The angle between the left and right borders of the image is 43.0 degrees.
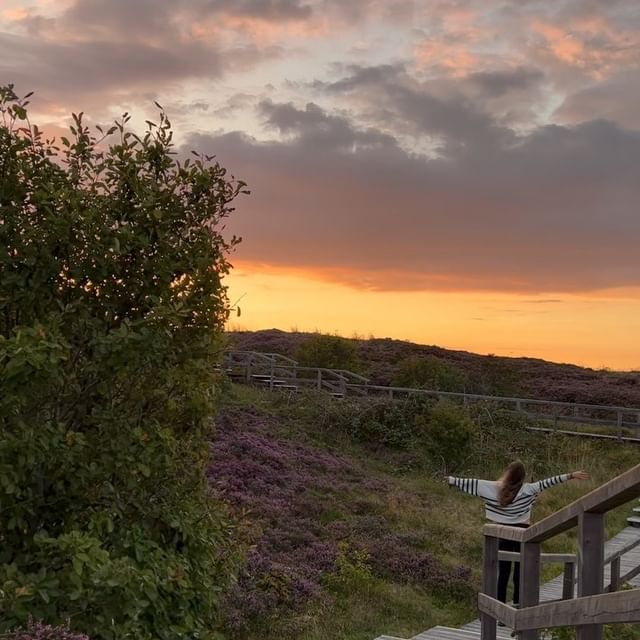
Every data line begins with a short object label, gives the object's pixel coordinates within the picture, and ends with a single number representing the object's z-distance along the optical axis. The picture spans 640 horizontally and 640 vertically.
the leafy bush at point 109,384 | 5.05
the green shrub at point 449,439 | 24.16
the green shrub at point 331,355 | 37.41
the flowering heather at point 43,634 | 4.33
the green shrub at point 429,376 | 34.03
